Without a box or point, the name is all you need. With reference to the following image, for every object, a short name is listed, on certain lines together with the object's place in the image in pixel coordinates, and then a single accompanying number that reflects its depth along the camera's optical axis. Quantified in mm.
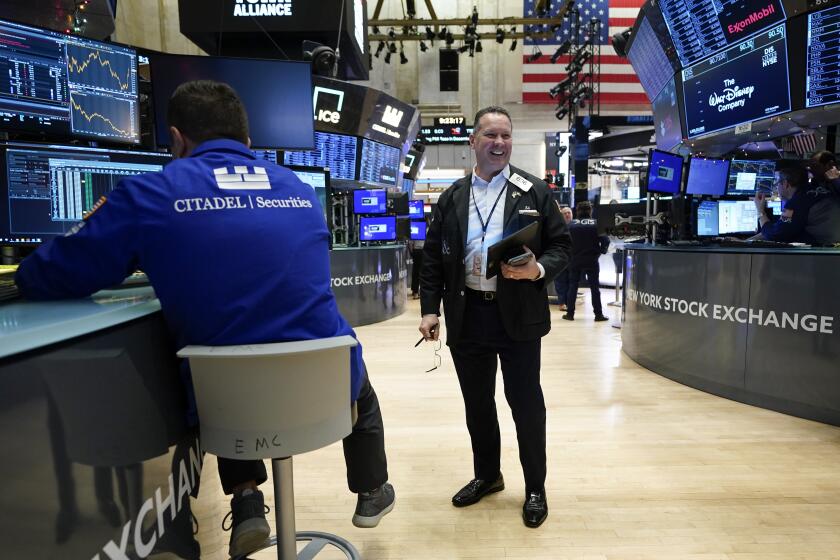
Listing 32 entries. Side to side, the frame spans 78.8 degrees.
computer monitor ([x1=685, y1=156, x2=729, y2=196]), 5500
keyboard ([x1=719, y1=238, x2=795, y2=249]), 3742
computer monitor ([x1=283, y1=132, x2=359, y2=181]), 7730
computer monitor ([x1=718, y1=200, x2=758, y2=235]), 5820
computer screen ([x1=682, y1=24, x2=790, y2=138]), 4566
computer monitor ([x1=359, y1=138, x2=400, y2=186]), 8453
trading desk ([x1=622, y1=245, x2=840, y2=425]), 3184
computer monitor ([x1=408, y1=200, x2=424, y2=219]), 11758
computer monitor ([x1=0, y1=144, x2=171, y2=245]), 1987
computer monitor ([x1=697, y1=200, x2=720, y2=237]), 5656
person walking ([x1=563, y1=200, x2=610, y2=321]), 7020
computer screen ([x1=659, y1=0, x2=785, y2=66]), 4543
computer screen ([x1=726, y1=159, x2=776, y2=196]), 5875
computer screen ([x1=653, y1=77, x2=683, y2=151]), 6074
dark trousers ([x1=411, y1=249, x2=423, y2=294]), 10273
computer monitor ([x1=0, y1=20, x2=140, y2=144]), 1982
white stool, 1176
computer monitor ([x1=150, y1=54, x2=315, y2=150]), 2613
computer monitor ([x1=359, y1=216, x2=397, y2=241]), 8008
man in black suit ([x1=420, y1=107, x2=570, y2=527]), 2061
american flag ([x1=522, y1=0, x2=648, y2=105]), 14109
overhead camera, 6152
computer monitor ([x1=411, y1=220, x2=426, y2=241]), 11500
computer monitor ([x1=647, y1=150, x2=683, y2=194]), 5109
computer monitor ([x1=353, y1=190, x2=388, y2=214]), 8047
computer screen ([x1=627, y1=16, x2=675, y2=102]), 5973
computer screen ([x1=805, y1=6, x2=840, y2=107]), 4117
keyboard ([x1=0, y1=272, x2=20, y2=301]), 1295
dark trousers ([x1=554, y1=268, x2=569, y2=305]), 7711
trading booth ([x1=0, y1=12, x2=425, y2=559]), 844
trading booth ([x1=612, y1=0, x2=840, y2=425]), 3305
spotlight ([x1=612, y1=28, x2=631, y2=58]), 7797
